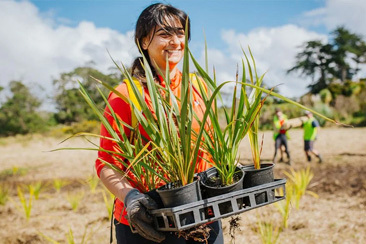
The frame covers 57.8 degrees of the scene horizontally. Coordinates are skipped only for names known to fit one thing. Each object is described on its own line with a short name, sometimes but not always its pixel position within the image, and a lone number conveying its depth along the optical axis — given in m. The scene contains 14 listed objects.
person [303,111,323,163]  7.58
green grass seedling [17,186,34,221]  3.96
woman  1.13
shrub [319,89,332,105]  21.49
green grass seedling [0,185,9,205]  5.02
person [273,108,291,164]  7.76
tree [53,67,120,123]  29.95
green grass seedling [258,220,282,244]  2.33
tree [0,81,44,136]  26.55
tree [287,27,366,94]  35.44
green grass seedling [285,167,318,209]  3.70
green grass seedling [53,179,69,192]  5.69
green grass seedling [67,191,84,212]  4.54
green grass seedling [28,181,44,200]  4.98
